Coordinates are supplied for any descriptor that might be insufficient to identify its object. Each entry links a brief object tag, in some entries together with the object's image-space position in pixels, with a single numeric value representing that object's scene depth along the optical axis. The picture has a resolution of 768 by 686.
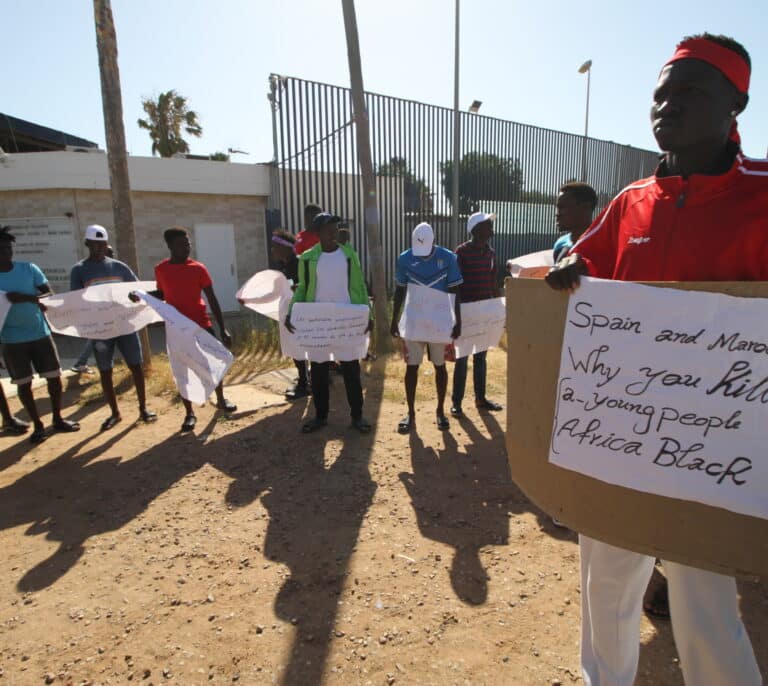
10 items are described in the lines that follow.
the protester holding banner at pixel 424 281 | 4.48
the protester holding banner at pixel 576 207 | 3.36
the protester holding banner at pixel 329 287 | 4.49
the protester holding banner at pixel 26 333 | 4.39
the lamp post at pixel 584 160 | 17.29
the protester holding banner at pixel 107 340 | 4.73
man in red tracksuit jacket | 1.29
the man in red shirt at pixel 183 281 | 4.76
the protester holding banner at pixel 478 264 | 4.86
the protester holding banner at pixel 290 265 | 5.93
